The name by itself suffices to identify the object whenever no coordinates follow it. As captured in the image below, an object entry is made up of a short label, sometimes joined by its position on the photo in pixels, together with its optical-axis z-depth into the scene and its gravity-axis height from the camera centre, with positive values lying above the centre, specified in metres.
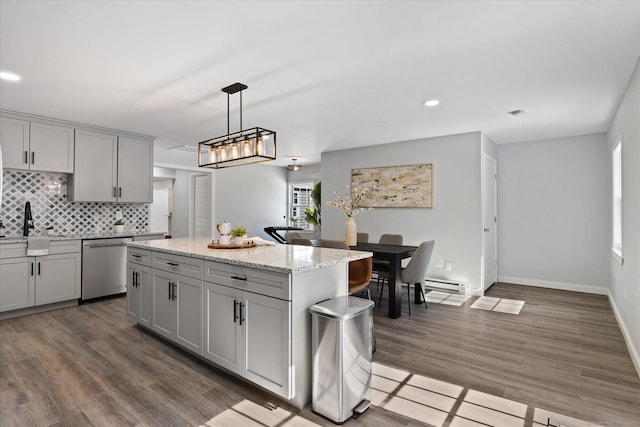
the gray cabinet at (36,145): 4.14 +0.87
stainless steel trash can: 2.09 -0.87
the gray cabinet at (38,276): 4.02 -0.72
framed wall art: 5.61 +0.53
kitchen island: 2.20 -0.63
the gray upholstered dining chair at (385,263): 4.38 -0.61
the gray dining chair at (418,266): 4.13 -0.58
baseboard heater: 5.22 -1.04
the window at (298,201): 9.54 +0.41
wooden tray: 3.19 -0.27
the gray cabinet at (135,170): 5.20 +0.69
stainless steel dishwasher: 4.66 -0.70
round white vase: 4.60 -0.22
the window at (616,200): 4.20 +0.20
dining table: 4.02 -0.67
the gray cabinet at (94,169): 4.76 +0.66
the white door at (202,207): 7.83 +0.21
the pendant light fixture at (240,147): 3.10 +0.64
